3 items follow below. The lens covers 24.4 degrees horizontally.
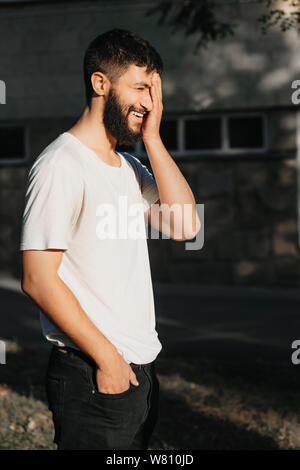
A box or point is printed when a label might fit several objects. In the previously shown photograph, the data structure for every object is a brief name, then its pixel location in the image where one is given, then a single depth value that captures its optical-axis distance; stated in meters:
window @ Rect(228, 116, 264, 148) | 11.86
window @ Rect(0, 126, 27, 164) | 12.77
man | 2.13
